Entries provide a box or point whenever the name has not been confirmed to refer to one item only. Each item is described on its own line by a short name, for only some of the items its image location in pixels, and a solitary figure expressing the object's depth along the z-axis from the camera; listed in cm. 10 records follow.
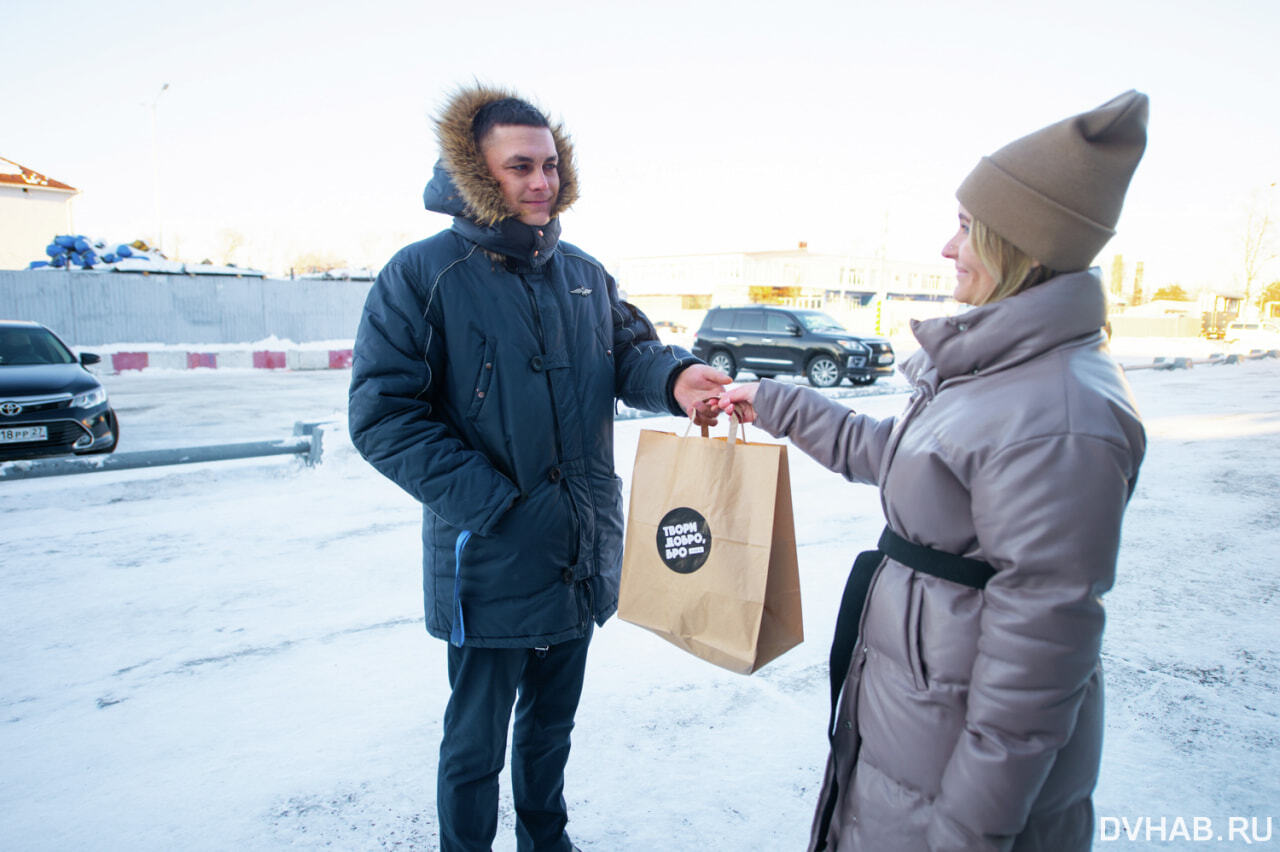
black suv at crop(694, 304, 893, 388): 1405
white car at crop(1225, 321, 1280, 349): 3234
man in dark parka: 180
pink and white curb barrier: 1639
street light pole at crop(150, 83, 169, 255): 2998
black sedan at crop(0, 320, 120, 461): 677
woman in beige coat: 110
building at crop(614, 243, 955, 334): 6669
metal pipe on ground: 499
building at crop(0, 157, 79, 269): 3947
